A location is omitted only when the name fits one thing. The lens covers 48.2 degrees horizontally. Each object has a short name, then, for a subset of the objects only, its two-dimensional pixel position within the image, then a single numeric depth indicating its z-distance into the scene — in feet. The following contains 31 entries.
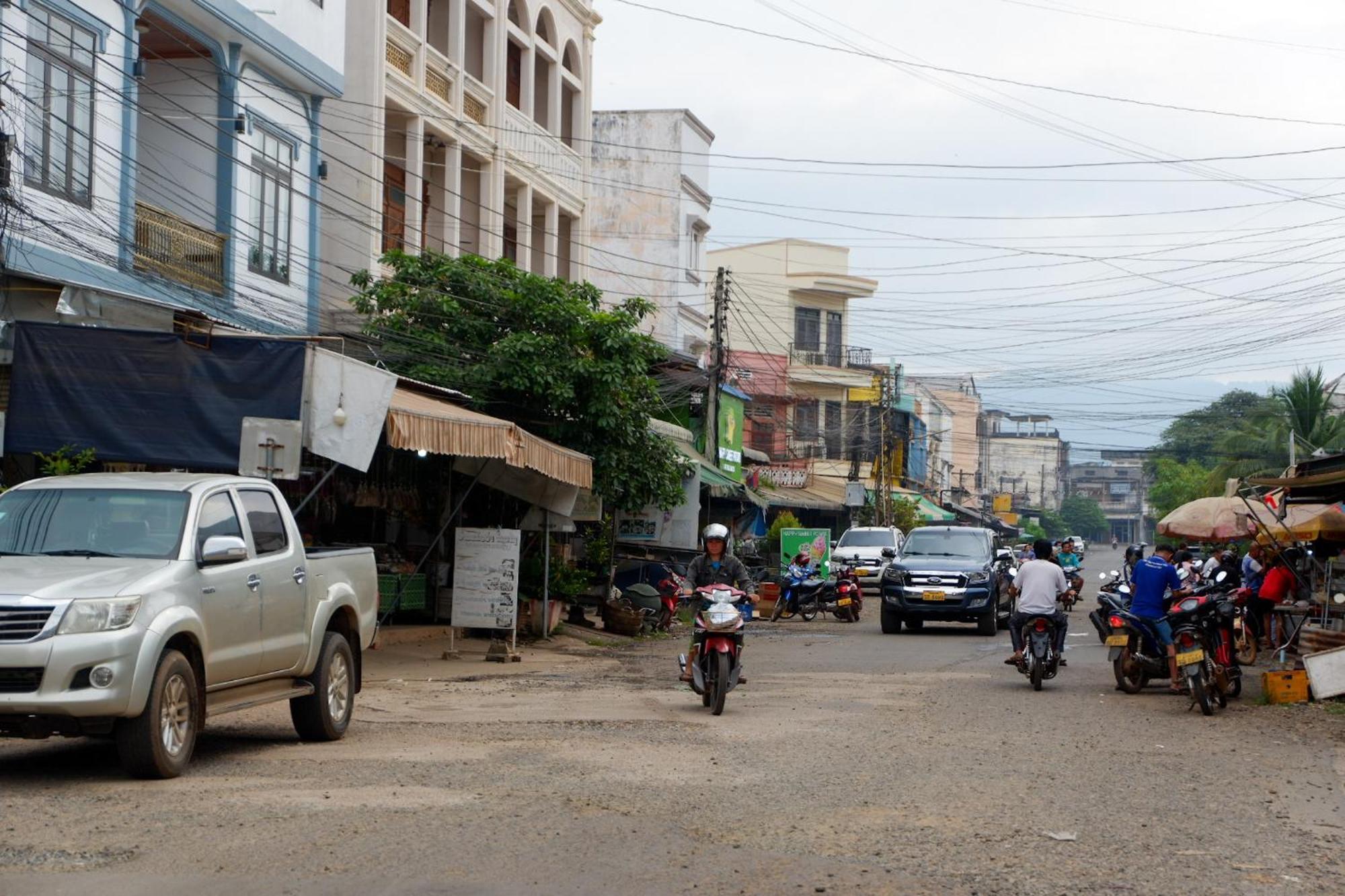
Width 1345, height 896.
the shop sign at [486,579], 60.59
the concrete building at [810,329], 214.48
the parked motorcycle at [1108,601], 54.75
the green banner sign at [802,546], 121.80
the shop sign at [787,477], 182.80
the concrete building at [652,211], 157.79
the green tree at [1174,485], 265.13
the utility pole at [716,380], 118.62
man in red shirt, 67.21
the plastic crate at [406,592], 66.18
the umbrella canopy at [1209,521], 79.87
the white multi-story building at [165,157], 54.54
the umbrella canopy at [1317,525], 65.72
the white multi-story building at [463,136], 84.48
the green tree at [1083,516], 528.63
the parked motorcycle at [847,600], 100.78
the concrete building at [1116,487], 606.55
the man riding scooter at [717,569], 46.88
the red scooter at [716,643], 43.62
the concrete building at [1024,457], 479.00
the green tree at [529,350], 71.61
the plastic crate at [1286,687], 49.44
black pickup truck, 84.64
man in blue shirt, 50.29
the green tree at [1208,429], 302.66
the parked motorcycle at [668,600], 84.19
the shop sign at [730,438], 128.47
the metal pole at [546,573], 69.21
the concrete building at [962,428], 350.84
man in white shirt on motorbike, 53.57
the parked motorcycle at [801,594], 100.22
